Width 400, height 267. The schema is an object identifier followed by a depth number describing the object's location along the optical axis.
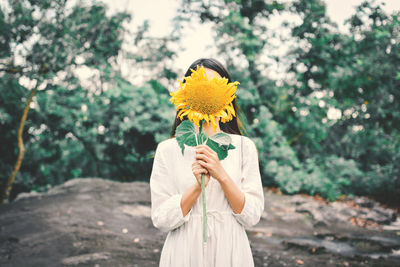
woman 1.71
